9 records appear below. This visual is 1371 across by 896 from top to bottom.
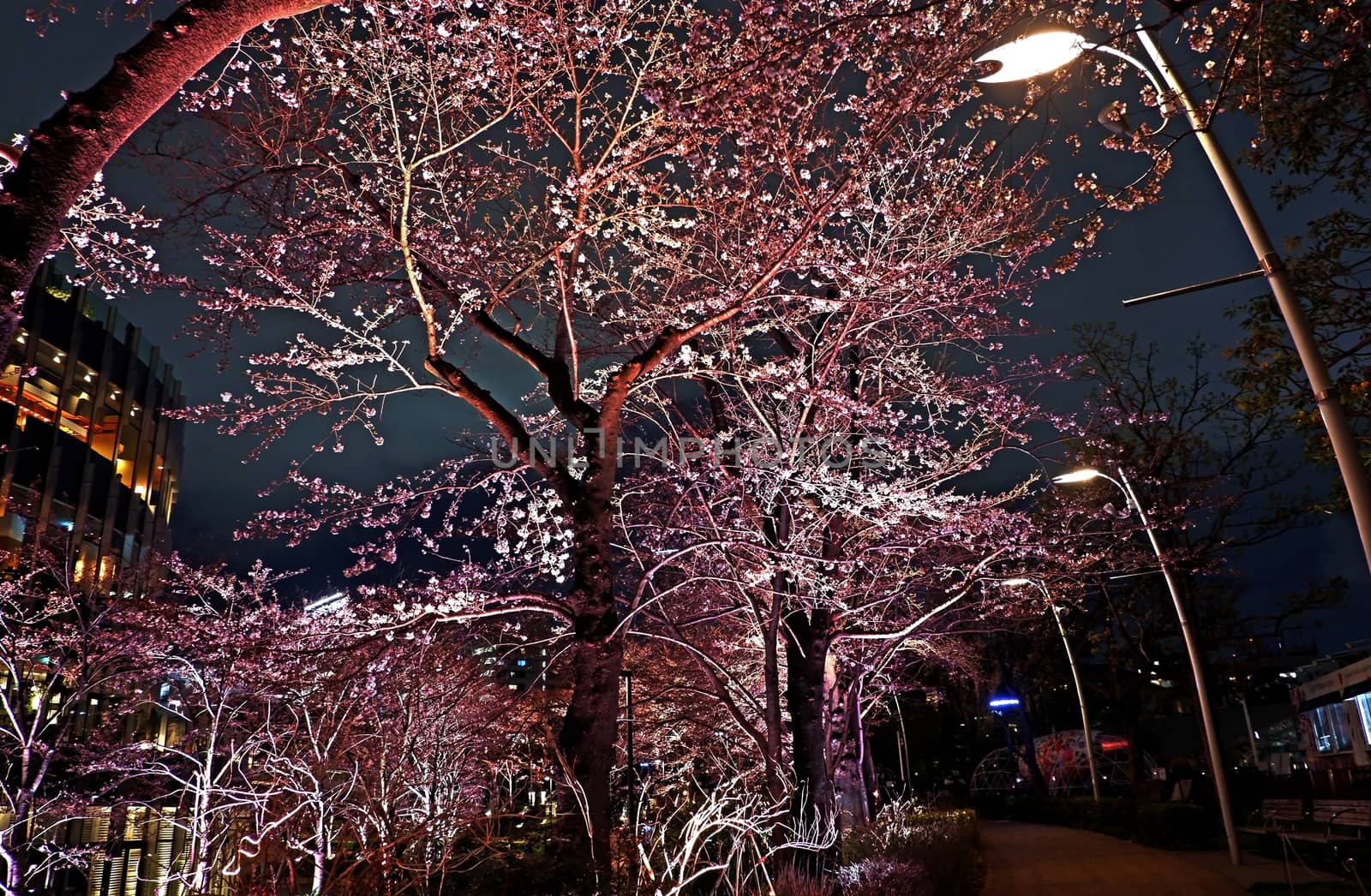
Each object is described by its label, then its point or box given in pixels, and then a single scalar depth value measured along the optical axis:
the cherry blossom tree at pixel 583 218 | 9.27
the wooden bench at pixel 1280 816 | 15.05
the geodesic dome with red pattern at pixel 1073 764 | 49.06
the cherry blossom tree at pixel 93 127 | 3.50
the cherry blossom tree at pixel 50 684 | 17.80
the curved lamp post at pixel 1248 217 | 5.62
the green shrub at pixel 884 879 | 9.10
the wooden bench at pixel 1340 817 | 12.13
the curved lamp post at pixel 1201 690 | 15.21
